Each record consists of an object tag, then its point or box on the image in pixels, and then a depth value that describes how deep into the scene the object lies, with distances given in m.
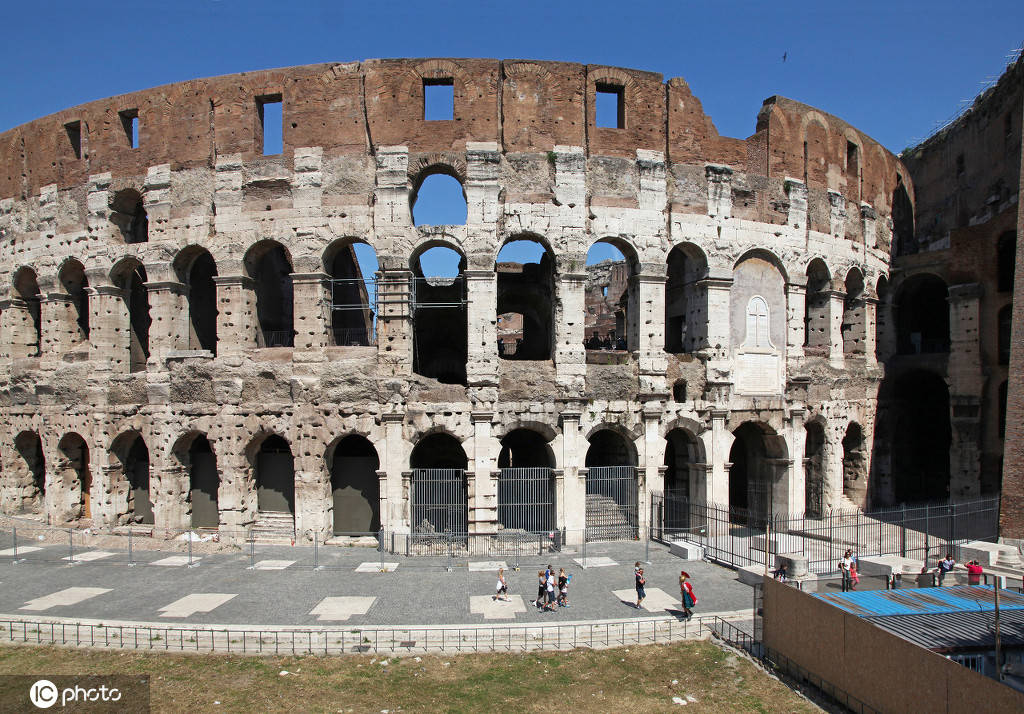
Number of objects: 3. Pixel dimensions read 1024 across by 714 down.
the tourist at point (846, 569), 12.04
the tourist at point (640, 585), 12.42
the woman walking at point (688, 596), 11.77
